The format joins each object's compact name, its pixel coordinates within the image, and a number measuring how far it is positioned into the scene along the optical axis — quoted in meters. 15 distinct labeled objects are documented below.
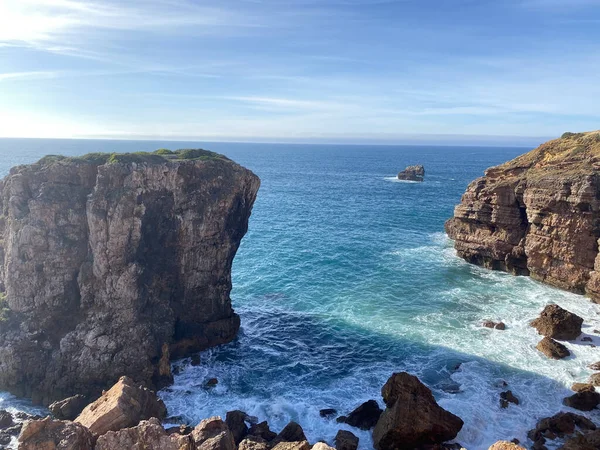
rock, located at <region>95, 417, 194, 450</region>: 22.57
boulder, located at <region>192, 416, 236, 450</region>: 25.23
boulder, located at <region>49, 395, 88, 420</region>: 33.72
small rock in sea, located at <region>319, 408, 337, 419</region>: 34.66
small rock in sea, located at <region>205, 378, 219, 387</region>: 39.11
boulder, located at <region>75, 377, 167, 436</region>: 27.30
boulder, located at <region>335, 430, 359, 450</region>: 30.73
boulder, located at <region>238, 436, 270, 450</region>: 28.41
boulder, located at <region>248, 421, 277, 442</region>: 31.89
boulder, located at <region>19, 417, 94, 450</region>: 22.88
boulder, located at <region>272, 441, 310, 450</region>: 24.35
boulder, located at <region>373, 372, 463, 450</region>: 30.45
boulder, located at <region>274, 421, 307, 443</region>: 30.73
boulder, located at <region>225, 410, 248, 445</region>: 32.25
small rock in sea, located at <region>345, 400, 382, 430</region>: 33.34
